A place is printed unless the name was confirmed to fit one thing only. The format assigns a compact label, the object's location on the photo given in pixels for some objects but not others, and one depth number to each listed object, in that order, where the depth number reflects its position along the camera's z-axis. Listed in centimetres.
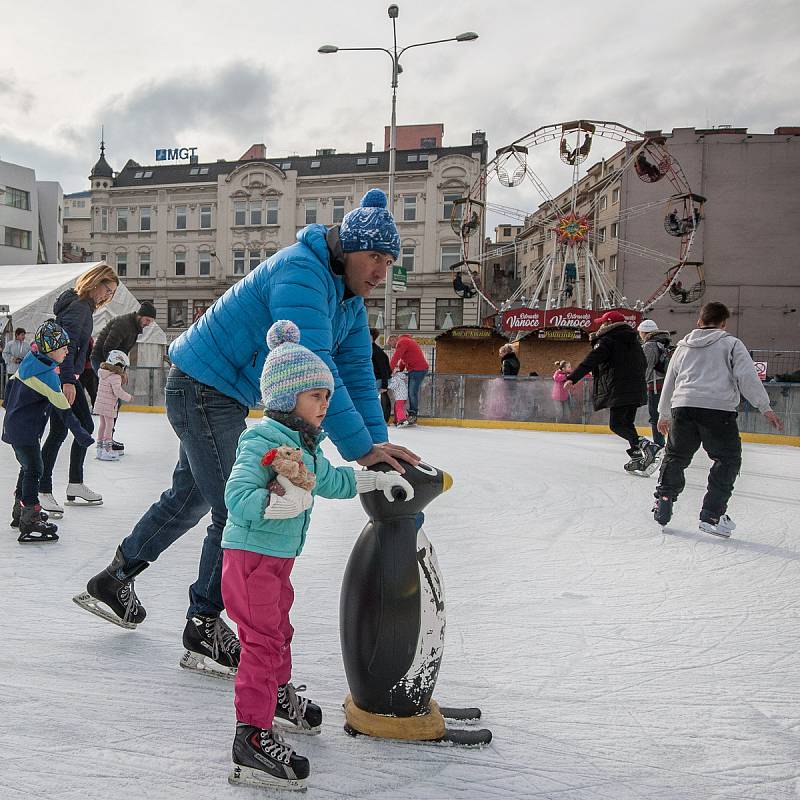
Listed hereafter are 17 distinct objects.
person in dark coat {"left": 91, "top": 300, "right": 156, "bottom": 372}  604
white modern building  3756
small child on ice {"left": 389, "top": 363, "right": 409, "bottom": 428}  1138
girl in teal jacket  148
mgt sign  3769
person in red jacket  1113
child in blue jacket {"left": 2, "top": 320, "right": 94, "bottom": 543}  349
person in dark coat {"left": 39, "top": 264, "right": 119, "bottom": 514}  393
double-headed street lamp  1559
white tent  1706
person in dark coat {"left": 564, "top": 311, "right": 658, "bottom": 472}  650
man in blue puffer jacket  174
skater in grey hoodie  403
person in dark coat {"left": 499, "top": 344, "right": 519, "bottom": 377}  1217
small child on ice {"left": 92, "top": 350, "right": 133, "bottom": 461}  611
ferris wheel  1995
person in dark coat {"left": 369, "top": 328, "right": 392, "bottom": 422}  926
